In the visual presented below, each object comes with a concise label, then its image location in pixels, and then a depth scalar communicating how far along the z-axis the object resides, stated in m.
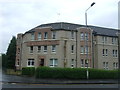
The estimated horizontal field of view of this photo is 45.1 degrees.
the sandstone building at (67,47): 30.47
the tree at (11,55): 51.32
